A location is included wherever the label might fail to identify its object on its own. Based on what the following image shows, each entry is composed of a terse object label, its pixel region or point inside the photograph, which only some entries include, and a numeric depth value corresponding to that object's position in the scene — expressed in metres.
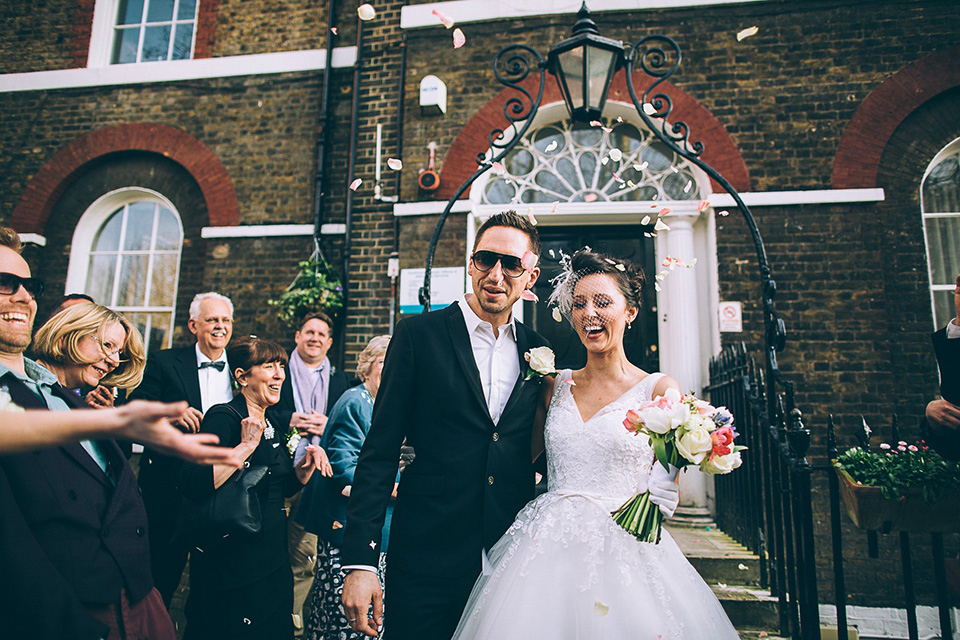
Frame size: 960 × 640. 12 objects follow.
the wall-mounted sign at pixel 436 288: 5.73
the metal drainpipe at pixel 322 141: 6.37
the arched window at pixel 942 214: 5.53
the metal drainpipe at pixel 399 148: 5.81
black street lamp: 3.83
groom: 1.92
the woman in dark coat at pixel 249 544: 2.49
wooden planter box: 2.89
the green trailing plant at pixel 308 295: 5.77
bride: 1.90
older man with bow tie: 3.15
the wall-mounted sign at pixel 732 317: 5.36
